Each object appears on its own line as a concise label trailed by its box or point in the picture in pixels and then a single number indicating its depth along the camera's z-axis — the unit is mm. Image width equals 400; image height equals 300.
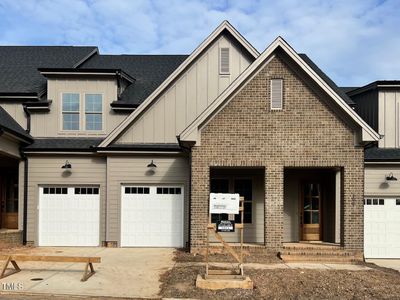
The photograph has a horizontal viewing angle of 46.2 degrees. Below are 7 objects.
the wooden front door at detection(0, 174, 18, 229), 19281
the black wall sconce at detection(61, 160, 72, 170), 17844
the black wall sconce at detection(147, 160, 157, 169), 17578
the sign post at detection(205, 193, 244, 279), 11375
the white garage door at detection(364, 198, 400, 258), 17328
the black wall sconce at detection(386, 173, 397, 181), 17125
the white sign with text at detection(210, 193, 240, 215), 11516
